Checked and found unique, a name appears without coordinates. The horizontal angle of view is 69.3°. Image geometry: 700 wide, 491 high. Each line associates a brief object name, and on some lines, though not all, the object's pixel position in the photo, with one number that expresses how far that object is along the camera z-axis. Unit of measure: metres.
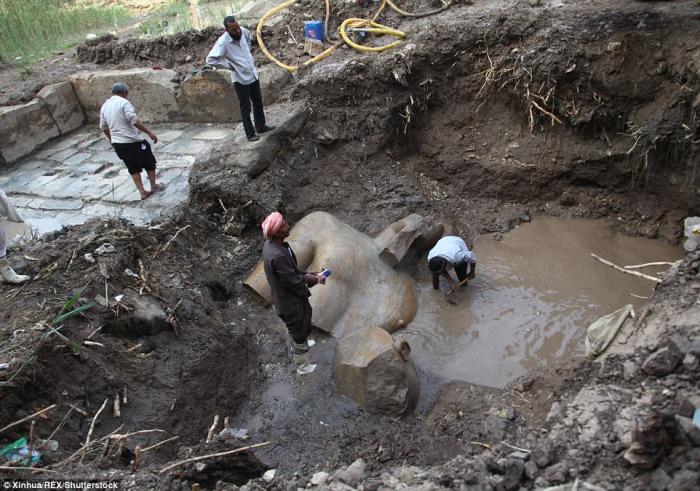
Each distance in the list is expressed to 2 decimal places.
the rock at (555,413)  3.18
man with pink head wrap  4.06
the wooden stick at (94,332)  4.03
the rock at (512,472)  2.58
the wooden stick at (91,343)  3.98
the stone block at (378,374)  4.09
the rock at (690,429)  2.36
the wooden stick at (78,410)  3.63
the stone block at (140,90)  7.80
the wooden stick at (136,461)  3.02
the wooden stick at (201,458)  3.03
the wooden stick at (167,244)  5.11
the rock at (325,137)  6.78
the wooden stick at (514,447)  2.86
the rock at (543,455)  2.65
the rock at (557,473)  2.53
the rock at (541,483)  2.52
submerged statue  5.00
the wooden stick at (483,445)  3.29
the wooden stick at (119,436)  3.32
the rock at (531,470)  2.61
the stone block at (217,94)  7.14
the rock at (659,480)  2.28
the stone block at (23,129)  7.23
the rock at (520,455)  2.75
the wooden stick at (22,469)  2.92
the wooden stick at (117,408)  3.79
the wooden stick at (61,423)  3.37
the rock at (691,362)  2.84
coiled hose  7.01
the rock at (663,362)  2.94
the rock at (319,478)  3.00
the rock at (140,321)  4.32
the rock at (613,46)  5.86
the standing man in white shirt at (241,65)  5.57
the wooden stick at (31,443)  3.06
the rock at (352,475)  2.97
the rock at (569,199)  6.50
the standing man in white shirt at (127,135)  5.60
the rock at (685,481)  2.17
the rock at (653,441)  2.38
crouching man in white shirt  5.12
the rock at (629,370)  3.13
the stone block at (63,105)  7.78
